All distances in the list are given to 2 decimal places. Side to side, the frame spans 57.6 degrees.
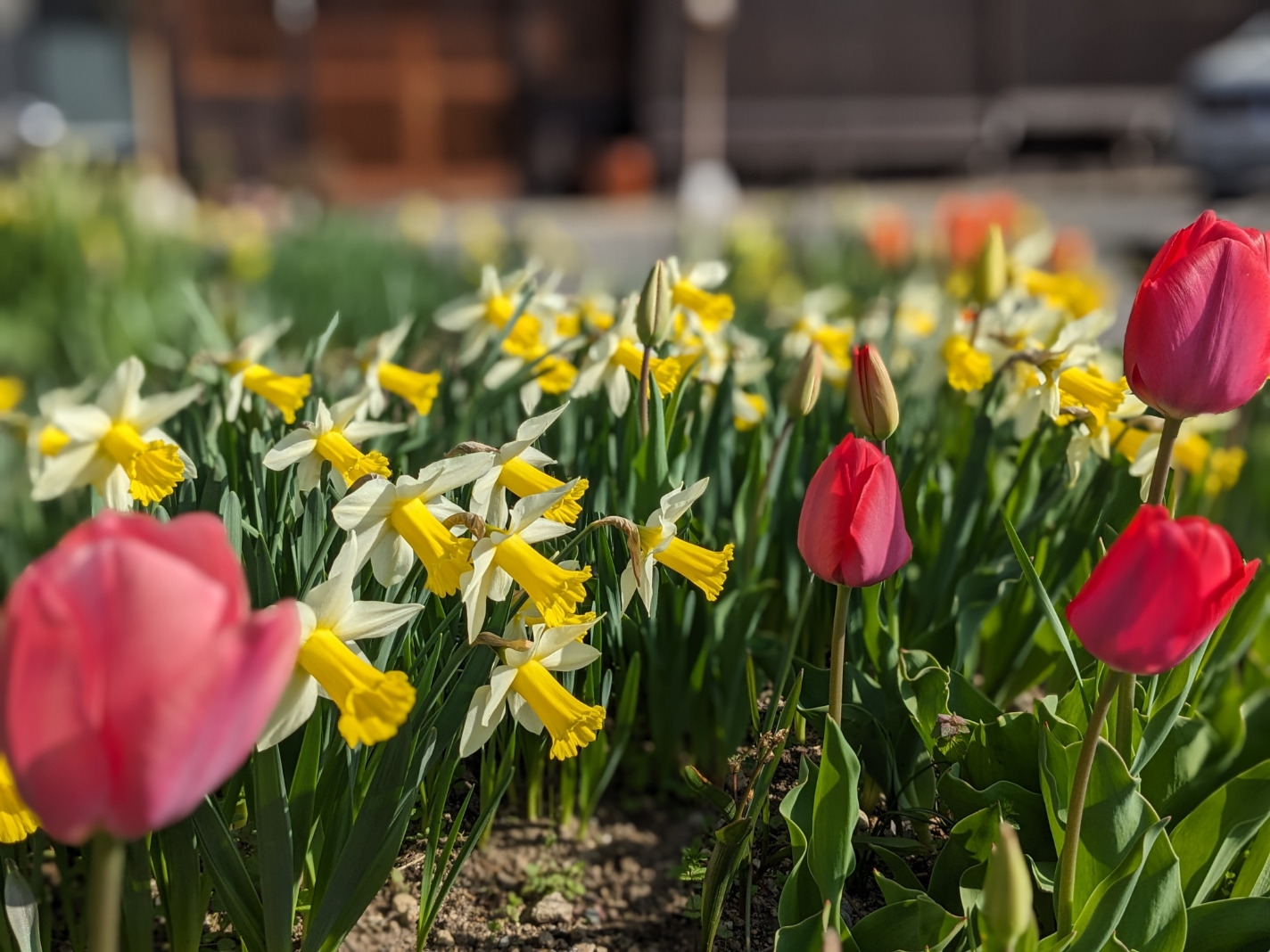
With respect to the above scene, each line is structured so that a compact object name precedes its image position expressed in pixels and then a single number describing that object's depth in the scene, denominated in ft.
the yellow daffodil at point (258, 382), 3.88
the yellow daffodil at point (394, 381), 4.06
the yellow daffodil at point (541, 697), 2.82
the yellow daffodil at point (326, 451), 3.11
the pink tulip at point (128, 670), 1.62
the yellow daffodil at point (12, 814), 2.62
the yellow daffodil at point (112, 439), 3.43
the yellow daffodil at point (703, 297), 4.25
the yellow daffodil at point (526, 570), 2.79
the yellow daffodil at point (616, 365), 3.94
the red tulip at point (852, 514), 2.71
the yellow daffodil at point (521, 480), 2.95
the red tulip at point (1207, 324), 2.74
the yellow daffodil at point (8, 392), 5.52
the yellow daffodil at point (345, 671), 2.42
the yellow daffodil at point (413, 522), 2.81
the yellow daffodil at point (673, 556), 2.96
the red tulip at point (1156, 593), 2.17
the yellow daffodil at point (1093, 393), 3.63
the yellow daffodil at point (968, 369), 4.12
